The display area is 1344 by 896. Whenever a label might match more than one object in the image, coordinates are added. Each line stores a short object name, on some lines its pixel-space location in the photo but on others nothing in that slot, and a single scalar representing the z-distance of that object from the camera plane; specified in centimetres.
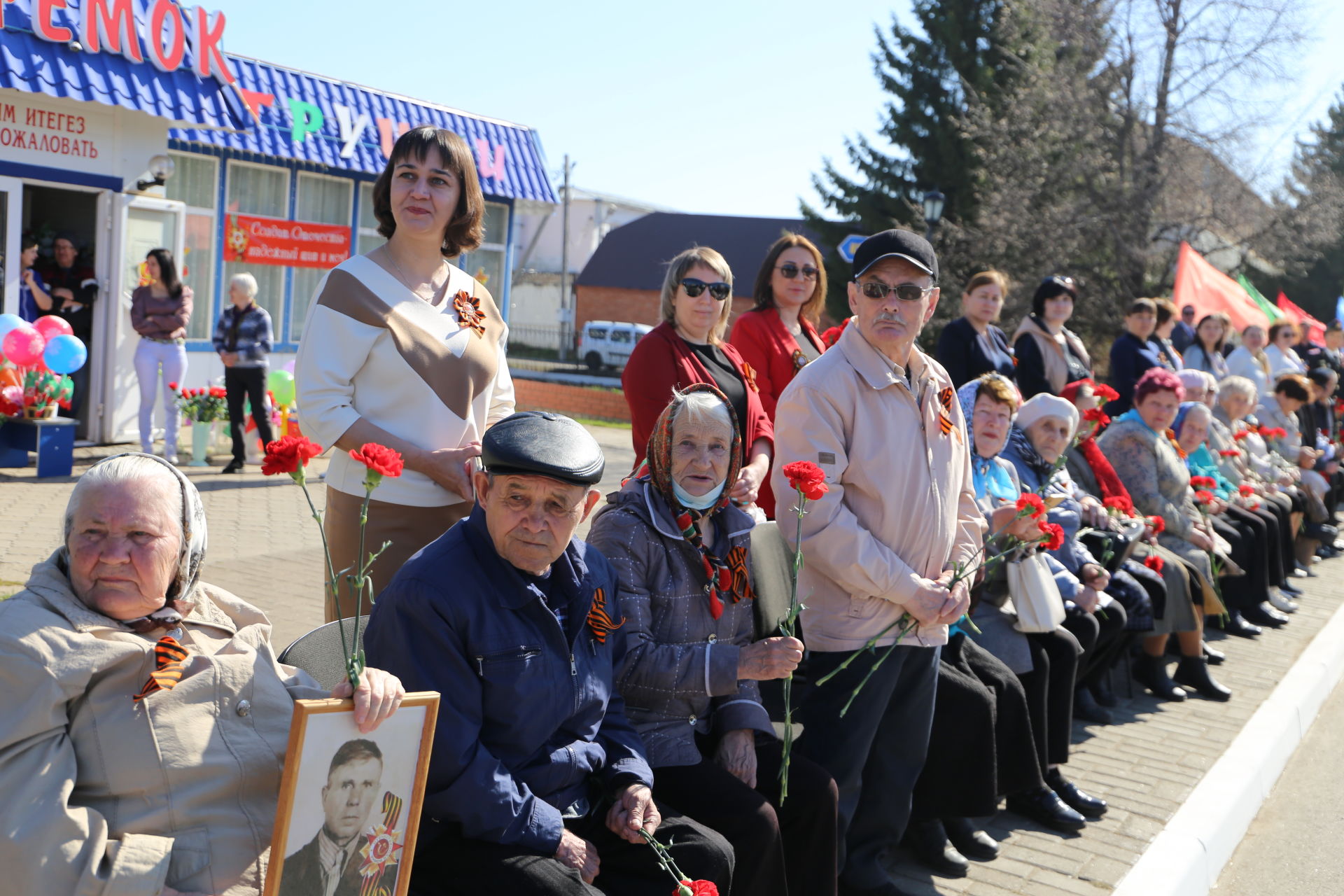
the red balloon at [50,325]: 1045
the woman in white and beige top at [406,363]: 320
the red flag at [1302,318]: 1716
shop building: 1072
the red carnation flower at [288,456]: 217
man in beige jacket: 373
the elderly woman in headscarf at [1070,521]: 559
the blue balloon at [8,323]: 1001
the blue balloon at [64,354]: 1020
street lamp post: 1994
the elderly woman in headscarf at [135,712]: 208
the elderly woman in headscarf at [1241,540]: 817
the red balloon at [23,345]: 998
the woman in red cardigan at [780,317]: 535
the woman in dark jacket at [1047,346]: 775
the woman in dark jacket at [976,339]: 695
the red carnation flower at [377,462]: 221
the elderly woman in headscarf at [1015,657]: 466
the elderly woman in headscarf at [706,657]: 313
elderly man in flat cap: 253
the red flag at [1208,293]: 1252
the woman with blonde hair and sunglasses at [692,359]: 461
